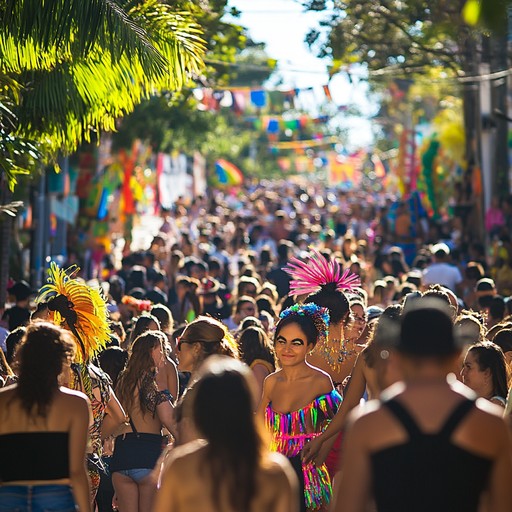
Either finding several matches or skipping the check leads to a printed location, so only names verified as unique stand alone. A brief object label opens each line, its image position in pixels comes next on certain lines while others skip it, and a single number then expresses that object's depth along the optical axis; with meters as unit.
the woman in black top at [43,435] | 10.56
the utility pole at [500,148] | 49.73
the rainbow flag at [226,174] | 125.61
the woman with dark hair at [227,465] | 8.35
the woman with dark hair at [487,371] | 14.16
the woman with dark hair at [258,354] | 17.41
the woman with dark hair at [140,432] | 15.25
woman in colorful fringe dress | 14.22
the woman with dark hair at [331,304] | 17.20
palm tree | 18.69
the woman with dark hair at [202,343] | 15.24
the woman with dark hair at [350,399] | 13.83
